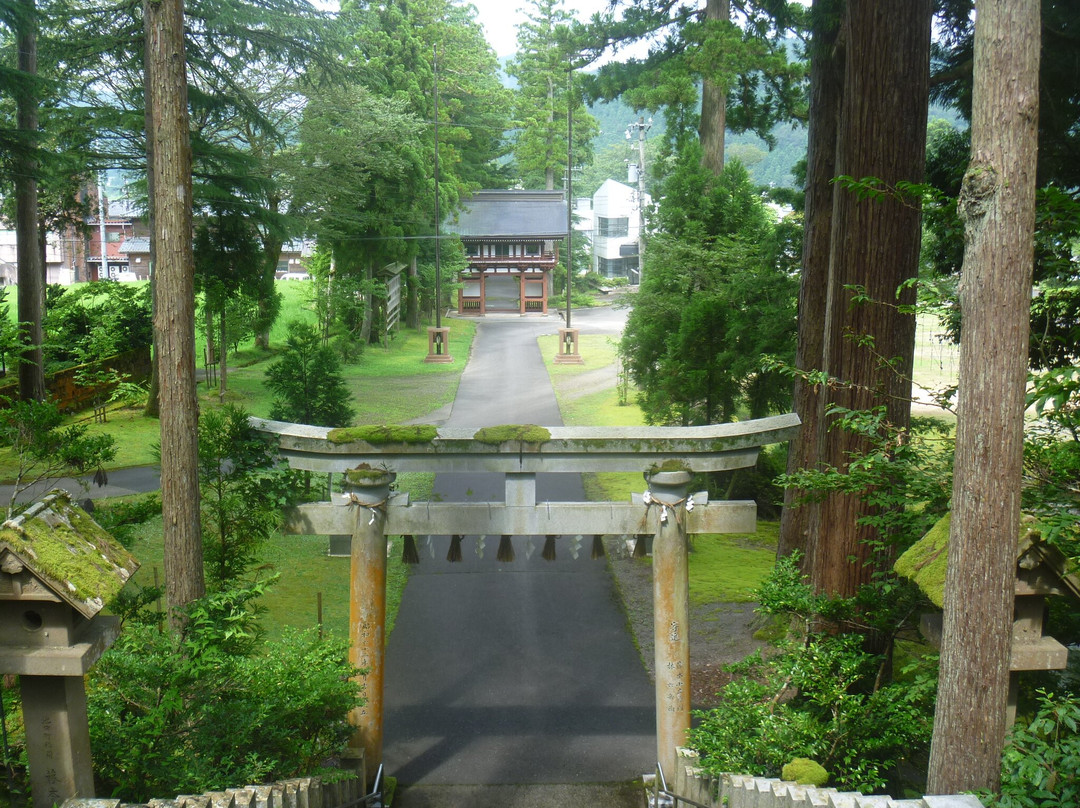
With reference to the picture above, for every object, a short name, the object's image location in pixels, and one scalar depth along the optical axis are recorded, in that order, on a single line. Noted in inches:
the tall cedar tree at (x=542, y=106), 1780.3
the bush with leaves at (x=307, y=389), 503.5
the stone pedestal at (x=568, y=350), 1203.2
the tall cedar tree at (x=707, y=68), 565.3
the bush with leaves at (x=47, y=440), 330.0
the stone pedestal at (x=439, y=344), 1210.6
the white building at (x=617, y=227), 2287.2
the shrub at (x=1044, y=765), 144.1
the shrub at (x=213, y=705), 188.2
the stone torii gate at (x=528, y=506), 267.3
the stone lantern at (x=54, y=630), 151.3
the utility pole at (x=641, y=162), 1501.4
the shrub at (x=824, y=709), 210.1
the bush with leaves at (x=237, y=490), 306.5
